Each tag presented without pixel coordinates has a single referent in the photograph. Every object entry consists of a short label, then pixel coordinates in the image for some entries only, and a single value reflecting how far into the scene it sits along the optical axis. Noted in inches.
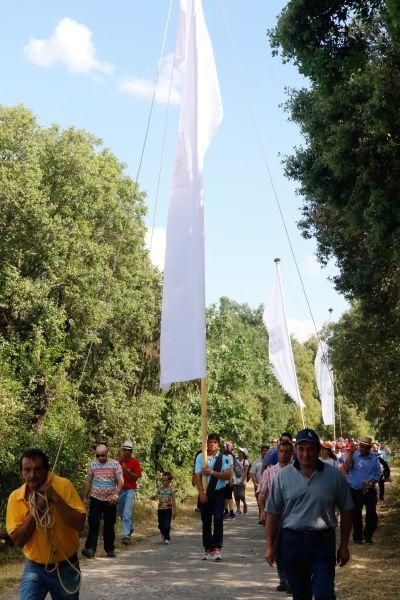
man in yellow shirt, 223.3
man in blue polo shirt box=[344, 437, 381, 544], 579.2
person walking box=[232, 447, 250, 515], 918.4
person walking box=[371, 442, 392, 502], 860.7
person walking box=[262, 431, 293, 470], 542.9
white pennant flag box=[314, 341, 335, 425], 1237.1
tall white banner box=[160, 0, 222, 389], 408.2
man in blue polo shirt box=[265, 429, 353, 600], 244.4
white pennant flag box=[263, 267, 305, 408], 780.6
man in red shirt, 594.9
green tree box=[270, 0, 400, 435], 459.1
